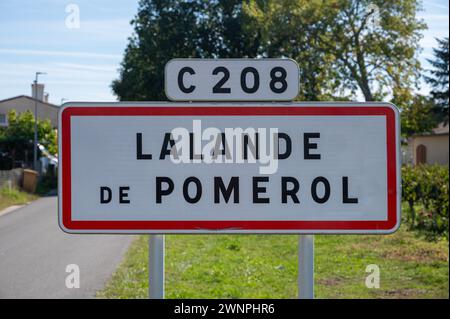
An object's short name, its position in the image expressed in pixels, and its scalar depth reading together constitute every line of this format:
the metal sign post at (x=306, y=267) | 2.25
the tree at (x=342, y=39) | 12.24
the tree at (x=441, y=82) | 42.97
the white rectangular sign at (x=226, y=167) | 2.30
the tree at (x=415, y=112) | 16.49
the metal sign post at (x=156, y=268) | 2.26
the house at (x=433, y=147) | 40.52
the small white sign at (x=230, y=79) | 2.28
